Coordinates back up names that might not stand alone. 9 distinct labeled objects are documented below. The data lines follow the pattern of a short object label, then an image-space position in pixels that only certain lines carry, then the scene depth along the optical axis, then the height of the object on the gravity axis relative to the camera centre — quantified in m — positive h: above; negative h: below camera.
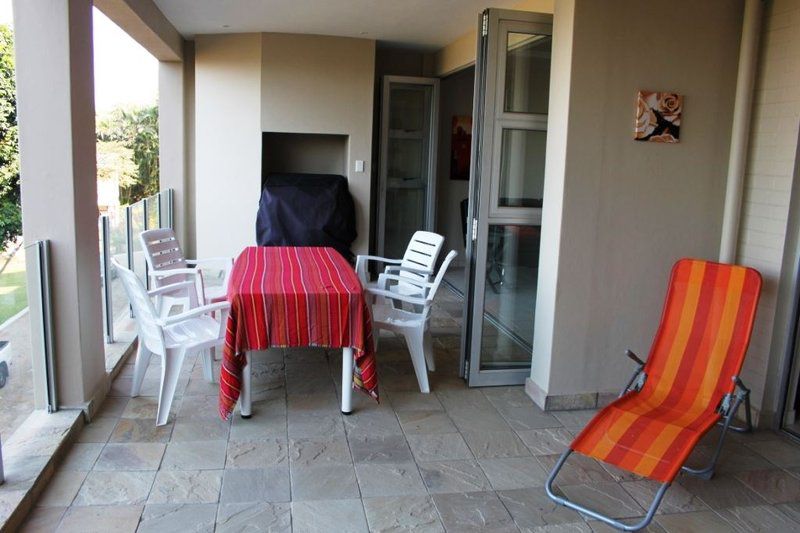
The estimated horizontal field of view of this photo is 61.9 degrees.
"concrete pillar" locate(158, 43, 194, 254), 8.05 +0.33
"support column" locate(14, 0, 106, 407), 3.48 -0.02
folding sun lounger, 3.06 -1.11
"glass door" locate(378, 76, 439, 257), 8.23 +0.05
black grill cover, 7.60 -0.61
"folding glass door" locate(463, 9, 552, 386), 4.33 -0.17
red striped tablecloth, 3.77 -0.92
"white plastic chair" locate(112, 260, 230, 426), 3.83 -1.09
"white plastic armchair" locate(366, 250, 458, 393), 4.52 -1.09
